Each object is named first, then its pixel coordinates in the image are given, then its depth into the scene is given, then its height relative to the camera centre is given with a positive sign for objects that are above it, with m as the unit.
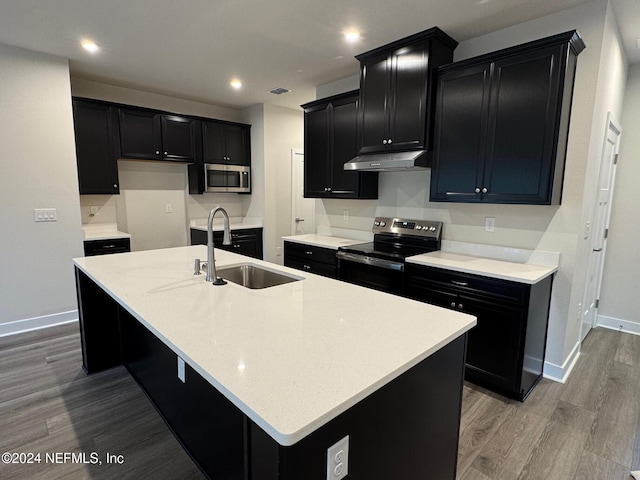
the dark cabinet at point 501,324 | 2.29 -0.85
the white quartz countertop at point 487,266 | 2.28 -0.48
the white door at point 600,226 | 2.90 -0.21
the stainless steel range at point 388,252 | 2.98 -0.49
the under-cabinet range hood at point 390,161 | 2.80 +0.32
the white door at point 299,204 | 5.70 -0.11
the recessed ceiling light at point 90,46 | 3.08 +1.36
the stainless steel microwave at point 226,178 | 4.97 +0.27
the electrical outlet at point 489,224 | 2.88 -0.20
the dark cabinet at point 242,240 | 4.94 -0.65
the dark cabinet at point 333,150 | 3.61 +0.53
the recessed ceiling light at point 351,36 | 2.84 +1.37
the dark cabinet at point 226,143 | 4.97 +0.80
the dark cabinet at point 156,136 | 4.21 +0.77
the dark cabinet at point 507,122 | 2.27 +0.57
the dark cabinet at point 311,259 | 3.57 -0.67
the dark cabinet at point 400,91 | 2.80 +0.94
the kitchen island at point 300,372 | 0.87 -0.50
